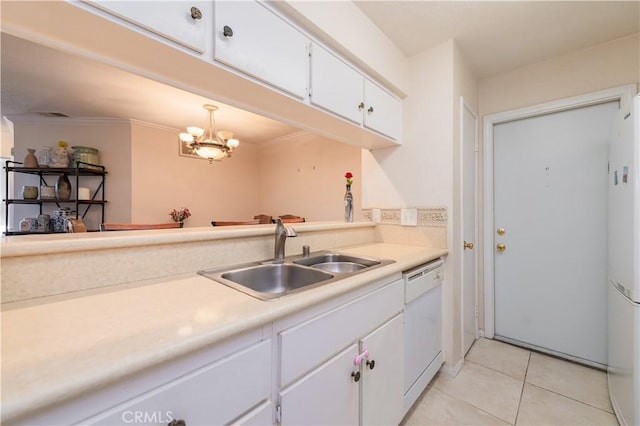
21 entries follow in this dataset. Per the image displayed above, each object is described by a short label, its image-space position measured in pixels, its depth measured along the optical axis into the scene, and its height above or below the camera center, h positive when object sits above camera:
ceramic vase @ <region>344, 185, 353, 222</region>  2.07 +0.06
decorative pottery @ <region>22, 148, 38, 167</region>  3.37 +0.72
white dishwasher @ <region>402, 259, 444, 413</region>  1.39 -0.69
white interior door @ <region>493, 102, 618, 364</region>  1.87 -0.14
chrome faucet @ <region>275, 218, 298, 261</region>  1.32 -0.12
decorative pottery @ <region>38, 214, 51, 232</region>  3.25 -0.12
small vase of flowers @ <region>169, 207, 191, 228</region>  4.18 -0.03
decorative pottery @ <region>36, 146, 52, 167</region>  3.39 +0.77
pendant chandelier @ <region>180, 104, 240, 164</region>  3.10 +0.89
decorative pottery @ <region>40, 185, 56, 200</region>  3.43 +0.28
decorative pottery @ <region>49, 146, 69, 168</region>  3.41 +0.76
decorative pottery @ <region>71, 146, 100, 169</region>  3.51 +0.82
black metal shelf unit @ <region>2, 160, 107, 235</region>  3.38 +0.49
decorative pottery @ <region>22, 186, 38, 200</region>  3.41 +0.28
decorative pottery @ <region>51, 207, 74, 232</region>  3.12 -0.07
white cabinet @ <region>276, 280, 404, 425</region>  0.78 -0.56
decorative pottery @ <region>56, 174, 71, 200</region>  3.48 +0.35
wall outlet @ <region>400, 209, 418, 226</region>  1.96 -0.03
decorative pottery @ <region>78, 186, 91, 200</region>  3.55 +0.28
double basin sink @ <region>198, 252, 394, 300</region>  1.07 -0.28
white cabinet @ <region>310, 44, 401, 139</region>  1.36 +0.73
